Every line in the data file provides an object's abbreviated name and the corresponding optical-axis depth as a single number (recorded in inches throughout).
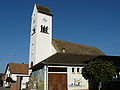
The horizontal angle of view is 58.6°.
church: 611.5
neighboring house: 1199.1
